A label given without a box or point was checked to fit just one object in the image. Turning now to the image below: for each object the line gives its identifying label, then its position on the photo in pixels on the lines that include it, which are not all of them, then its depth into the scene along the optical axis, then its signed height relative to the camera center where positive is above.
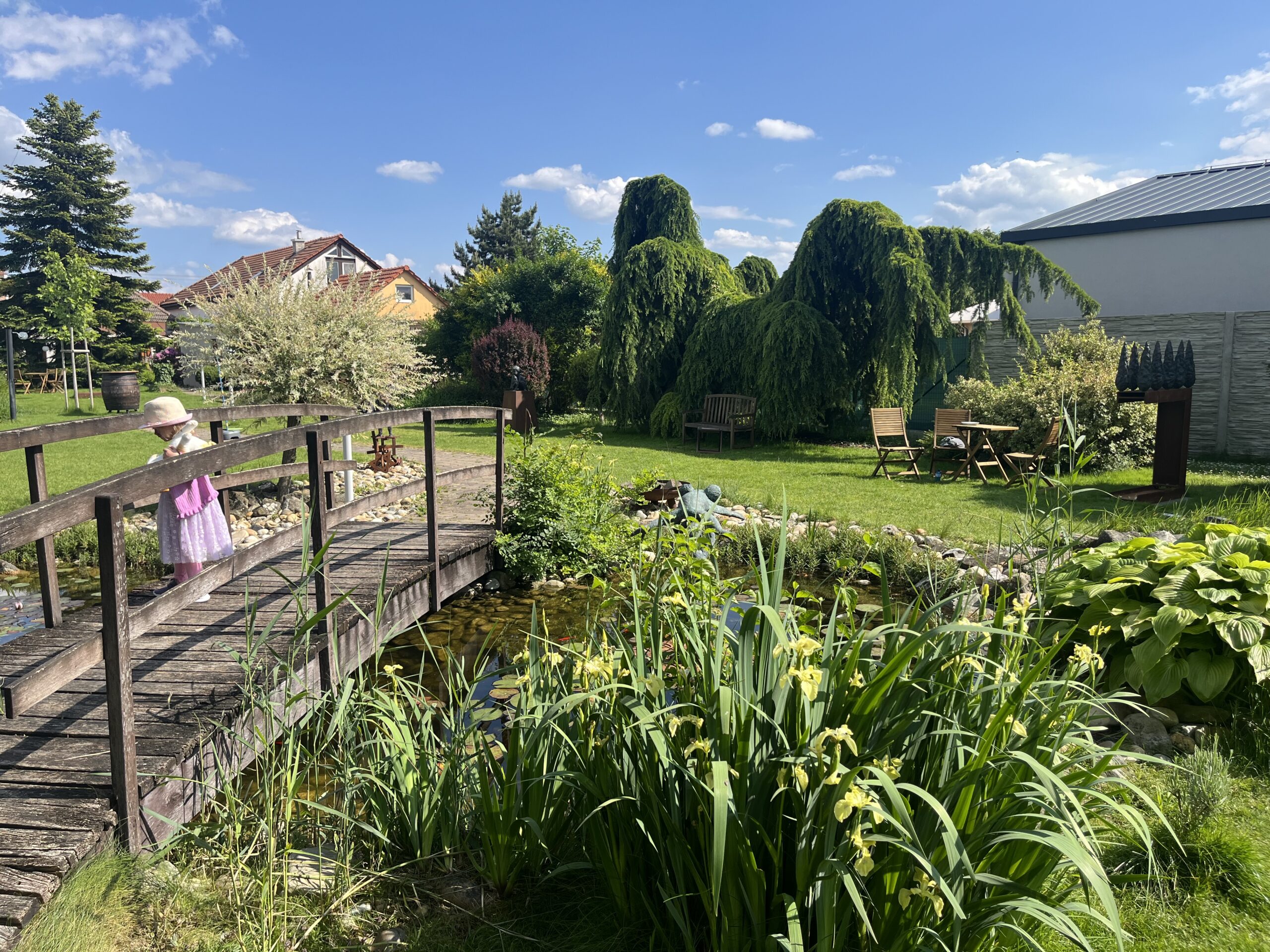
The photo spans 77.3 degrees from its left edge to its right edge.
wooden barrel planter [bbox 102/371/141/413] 18.67 -0.26
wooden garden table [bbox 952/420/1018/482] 10.14 -0.79
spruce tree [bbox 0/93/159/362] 32.56 +6.80
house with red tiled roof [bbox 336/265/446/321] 42.97 +5.10
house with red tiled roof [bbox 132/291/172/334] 33.19 +3.34
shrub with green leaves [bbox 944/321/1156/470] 11.18 -0.35
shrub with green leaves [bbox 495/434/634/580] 6.31 -1.12
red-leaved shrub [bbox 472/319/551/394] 20.12 +0.68
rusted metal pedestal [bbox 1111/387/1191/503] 8.11 -0.62
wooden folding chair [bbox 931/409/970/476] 11.04 -0.55
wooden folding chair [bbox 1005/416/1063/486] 9.55 -0.89
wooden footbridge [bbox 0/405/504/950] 2.25 -1.20
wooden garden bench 14.45 -0.58
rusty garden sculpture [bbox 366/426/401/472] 11.38 -1.06
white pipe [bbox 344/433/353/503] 7.61 -0.95
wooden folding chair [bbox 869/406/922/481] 10.84 -0.69
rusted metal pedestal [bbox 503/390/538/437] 16.70 -0.58
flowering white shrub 9.05 +0.45
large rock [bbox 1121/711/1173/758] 3.01 -1.34
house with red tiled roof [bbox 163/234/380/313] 36.34 +6.37
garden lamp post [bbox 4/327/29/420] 17.67 -0.17
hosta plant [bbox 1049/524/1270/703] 3.09 -0.93
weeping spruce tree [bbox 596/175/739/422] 16.70 +1.41
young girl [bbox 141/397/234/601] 4.25 -0.74
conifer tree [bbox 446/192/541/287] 61.12 +11.43
